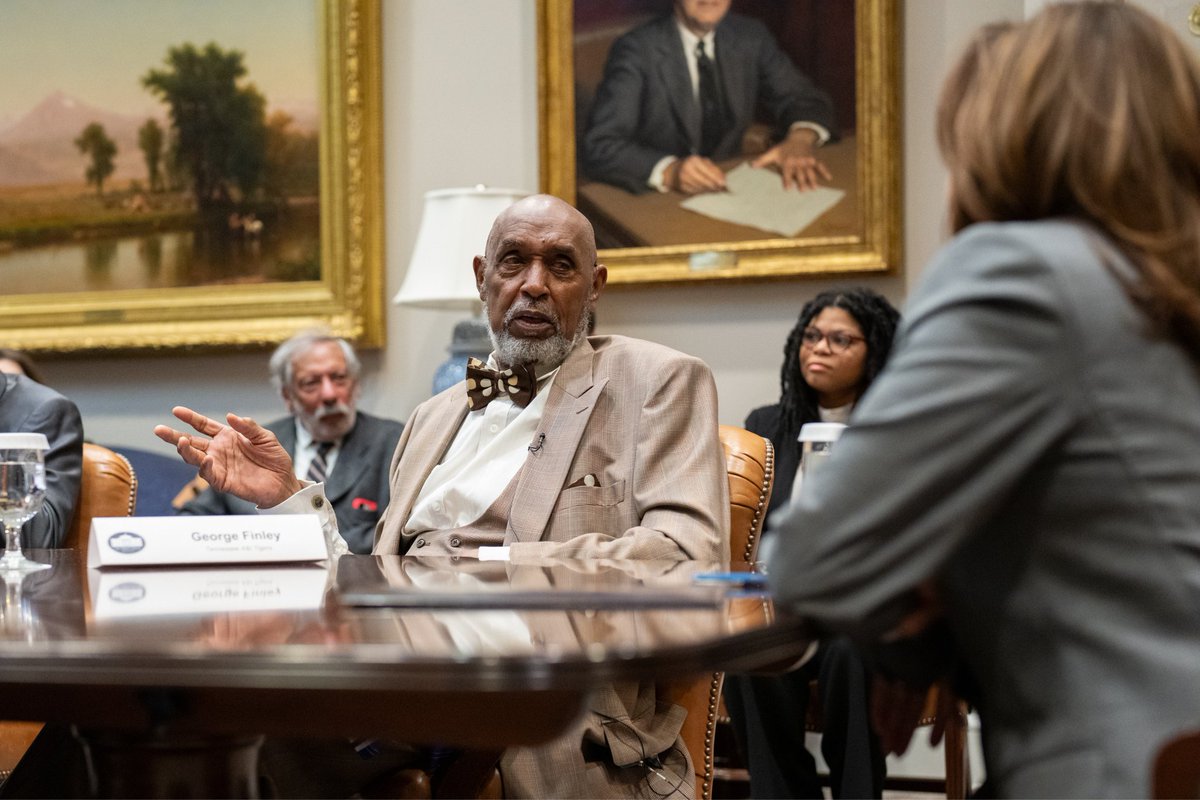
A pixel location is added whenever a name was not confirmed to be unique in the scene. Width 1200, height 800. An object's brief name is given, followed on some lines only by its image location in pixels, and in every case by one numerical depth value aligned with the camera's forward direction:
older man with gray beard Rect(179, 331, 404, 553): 5.34
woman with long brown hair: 1.29
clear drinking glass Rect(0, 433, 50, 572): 2.48
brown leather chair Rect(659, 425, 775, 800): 2.78
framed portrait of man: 5.28
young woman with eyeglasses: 4.23
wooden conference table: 1.33
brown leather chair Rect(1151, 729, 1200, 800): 1.21
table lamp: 5.20
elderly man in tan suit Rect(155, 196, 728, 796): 2.38
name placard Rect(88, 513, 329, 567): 2.35
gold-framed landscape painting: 6.00
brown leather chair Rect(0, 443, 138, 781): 3.62
